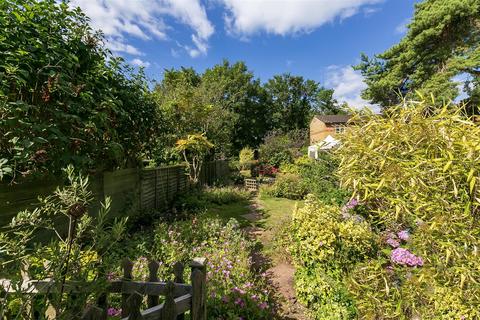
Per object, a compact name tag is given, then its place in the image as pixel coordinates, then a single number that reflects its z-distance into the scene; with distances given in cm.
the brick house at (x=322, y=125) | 2906
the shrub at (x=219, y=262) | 293
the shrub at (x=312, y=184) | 698
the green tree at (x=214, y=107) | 980
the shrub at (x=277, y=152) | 1775
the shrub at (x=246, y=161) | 1689
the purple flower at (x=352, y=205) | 503
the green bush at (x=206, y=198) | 760
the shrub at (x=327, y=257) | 315
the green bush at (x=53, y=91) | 277
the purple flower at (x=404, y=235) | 290
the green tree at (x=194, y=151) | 905
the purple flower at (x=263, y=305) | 300
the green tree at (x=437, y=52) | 1166
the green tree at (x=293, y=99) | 3753
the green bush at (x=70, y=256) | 111
